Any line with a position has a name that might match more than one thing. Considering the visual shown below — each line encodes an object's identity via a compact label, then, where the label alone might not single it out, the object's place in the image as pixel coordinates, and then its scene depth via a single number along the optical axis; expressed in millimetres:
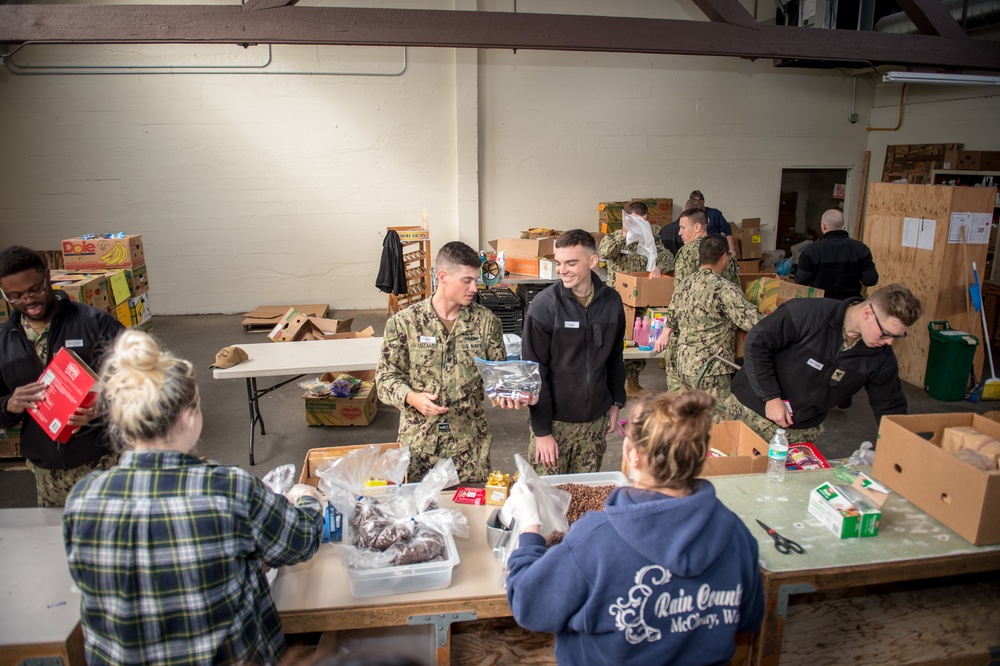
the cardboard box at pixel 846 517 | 2082
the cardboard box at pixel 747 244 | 8898
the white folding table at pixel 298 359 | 4332
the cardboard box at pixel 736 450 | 2529
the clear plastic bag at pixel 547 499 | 1843
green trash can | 5652
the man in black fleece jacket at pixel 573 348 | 2855
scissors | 2010
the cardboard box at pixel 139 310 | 5132
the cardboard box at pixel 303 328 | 5617
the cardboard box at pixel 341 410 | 5152
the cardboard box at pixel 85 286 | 4262
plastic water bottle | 2398
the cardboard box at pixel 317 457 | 2609
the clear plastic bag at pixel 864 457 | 2714
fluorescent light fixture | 4734
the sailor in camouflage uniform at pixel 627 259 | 5699
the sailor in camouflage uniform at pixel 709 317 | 4012
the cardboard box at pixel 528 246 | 6910
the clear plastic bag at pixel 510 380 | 2617
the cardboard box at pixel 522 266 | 6859
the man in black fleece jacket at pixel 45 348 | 2477
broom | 5766
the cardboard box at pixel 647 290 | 5309
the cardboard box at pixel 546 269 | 6671
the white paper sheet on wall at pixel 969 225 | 5734
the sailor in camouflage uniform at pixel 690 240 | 5387
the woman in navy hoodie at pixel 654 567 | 1293
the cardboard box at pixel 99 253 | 5000
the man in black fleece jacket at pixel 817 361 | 2674
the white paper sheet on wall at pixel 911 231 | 6030
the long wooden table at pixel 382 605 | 1783
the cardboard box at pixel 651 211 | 8344
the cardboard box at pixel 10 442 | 4484
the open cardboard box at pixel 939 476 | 1997
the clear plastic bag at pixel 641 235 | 5820
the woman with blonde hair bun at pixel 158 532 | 1350
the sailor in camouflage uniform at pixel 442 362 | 2781
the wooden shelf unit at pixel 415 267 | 7629
